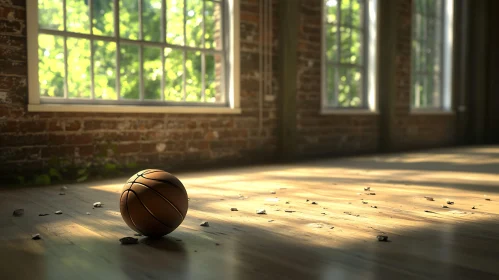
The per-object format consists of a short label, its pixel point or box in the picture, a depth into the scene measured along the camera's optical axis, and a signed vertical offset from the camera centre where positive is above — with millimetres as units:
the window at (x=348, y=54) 7410 +961
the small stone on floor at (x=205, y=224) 2629 -613
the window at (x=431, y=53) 9141 +1179
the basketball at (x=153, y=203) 2232 -425
